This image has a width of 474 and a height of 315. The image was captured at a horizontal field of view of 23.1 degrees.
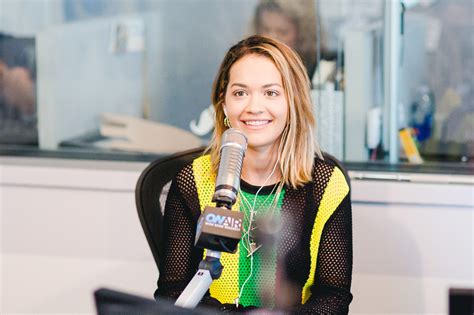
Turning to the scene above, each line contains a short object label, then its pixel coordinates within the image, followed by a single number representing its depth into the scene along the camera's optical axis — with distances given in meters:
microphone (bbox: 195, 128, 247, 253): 1.73
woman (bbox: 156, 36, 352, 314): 2.22
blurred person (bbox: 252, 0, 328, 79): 3.14
